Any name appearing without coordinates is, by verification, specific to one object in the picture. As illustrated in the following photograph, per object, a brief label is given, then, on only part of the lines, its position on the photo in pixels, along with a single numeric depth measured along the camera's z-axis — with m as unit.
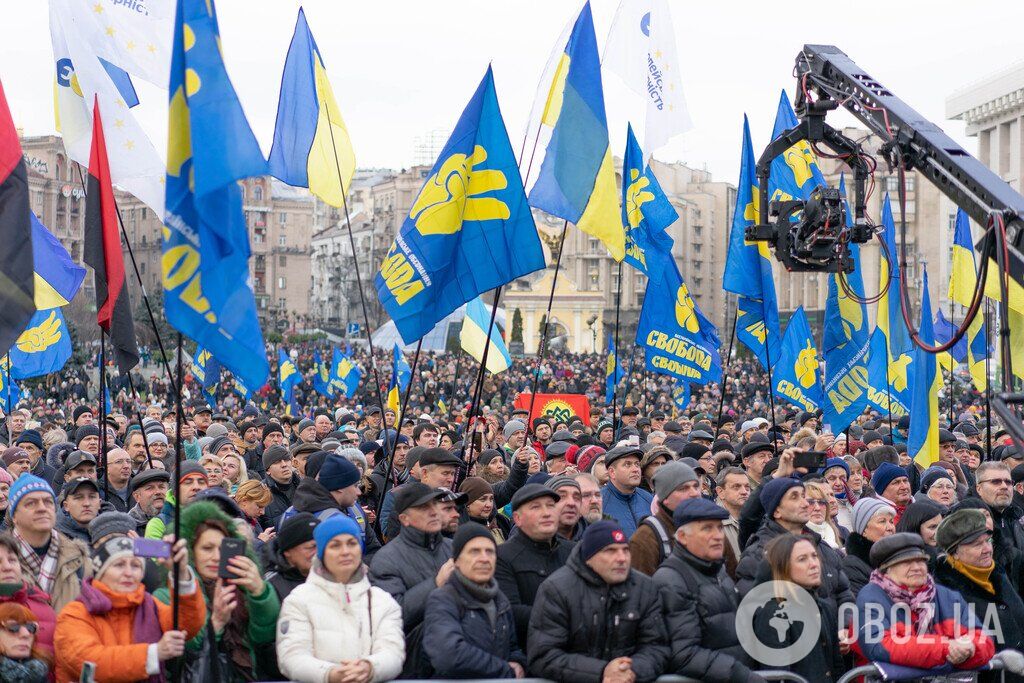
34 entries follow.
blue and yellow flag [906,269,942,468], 11.83
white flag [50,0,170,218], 11.47
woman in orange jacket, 5.61
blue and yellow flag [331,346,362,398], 29.02
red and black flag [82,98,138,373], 9.44
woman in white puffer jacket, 5.86
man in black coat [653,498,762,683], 6.14
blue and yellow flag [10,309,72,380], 15.70
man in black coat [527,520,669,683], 6.14
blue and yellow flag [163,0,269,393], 5.93
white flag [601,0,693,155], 12.96
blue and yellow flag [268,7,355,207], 11.55
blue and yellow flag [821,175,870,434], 13.98
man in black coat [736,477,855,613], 6.75
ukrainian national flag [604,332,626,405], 16.60
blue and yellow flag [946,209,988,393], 16.75
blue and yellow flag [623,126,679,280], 13.41
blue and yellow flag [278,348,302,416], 27.15
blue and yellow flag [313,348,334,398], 31.30
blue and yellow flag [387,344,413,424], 18.58
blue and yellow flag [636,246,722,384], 13.71
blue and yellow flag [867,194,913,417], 15.52
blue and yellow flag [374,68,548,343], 9.15
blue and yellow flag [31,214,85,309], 12.77
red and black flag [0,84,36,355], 7.54
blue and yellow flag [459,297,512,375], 16.95
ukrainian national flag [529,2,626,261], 10.65
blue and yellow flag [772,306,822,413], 16.05
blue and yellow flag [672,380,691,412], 21.51
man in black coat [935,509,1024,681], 7.27
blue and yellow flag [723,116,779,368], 12.91
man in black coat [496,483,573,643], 7.09
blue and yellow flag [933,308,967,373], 21.60
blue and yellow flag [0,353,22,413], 17.31
